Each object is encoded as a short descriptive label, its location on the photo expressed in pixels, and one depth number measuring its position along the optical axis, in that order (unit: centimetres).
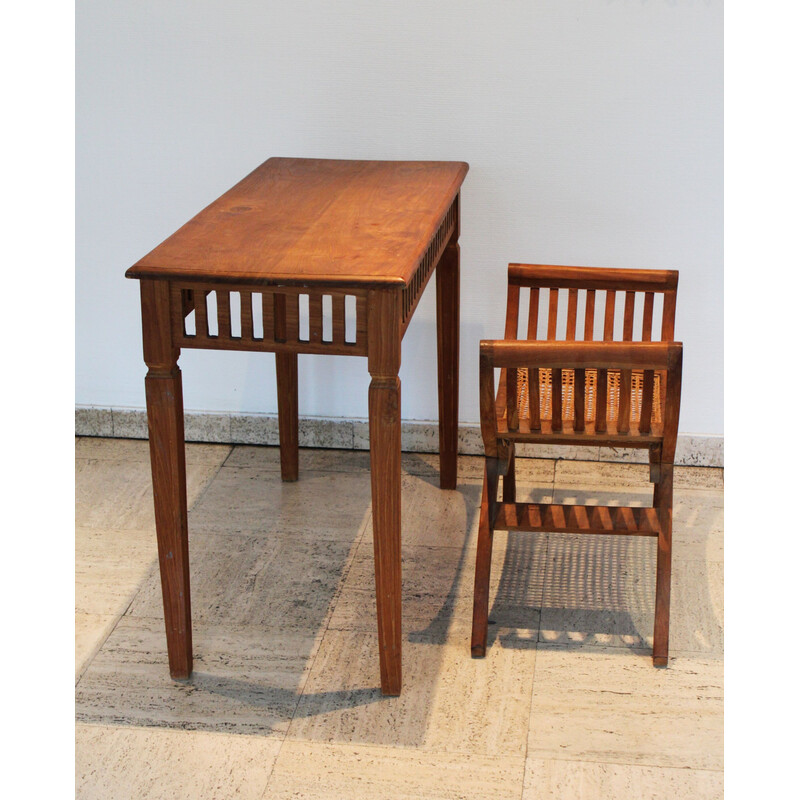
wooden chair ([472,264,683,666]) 232
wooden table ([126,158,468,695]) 219
